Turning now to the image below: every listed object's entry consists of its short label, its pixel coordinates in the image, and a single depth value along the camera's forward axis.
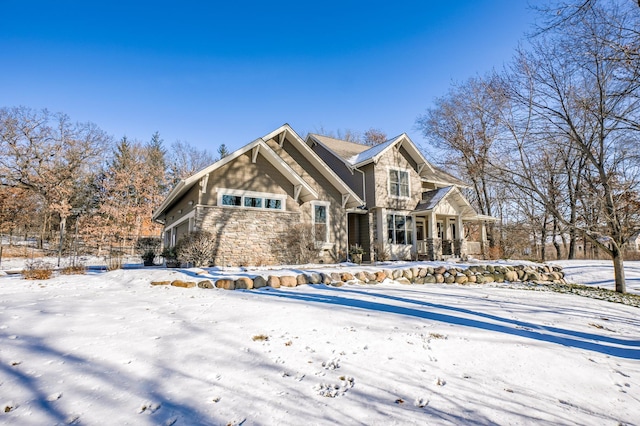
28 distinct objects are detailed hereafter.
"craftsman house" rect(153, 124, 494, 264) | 11.87
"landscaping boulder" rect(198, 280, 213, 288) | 6.98
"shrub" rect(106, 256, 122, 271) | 10.11
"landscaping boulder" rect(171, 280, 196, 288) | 6.92
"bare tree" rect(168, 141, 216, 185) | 32.78
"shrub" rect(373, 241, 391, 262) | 15.54
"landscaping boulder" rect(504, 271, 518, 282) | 11.45
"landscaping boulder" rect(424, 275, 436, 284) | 9.78
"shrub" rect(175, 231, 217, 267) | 10.39
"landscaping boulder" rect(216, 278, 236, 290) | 7.04
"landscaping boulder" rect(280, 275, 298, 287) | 7.52
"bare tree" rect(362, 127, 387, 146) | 33.31
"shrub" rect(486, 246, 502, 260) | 17.34
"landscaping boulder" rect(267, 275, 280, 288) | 7.40
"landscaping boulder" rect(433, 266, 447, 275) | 10.20
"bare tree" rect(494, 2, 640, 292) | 8.16
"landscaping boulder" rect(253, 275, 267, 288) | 7.28
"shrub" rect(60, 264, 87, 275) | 8.89
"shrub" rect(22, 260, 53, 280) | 8.00
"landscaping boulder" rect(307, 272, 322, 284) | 7.94
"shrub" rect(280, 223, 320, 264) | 12.57
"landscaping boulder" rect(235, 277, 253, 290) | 7.15
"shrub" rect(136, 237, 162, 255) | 17.91
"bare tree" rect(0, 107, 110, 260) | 23.59
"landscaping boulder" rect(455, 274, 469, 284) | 10.23
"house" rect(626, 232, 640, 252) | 24.80
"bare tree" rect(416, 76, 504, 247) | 10.37
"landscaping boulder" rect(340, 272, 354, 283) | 8.40
